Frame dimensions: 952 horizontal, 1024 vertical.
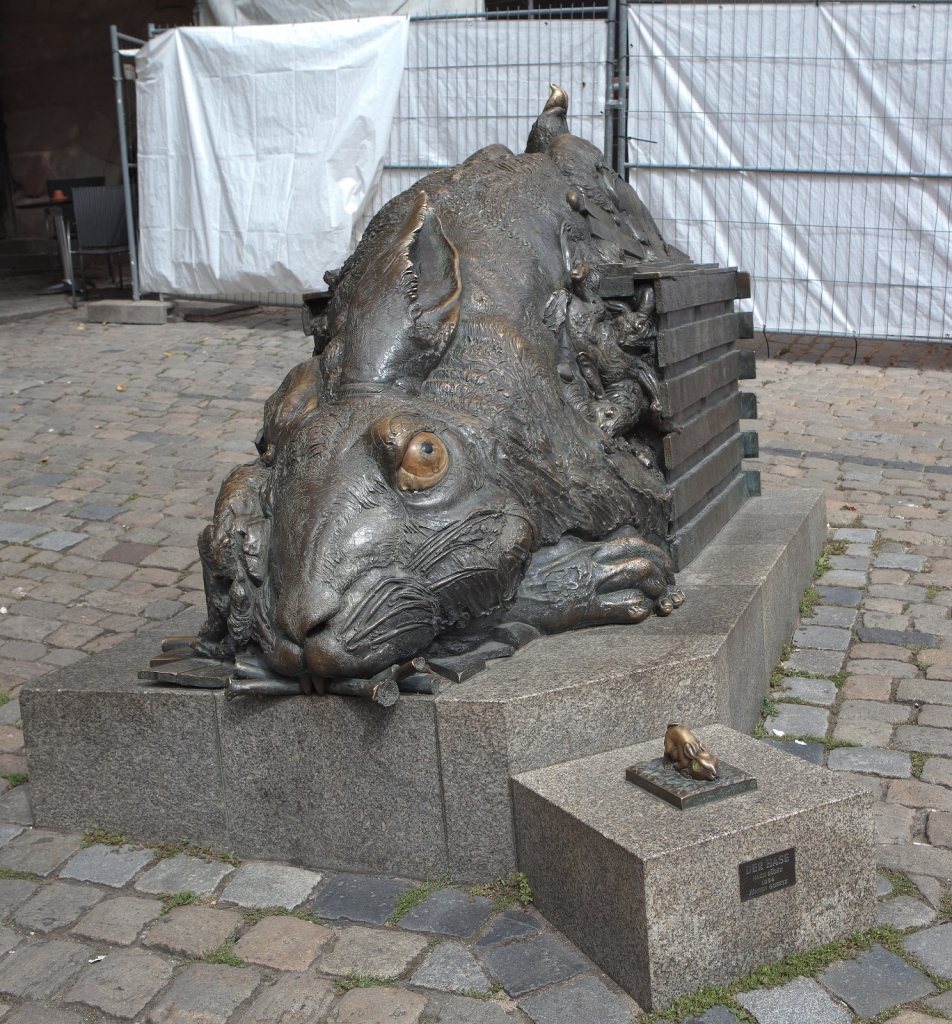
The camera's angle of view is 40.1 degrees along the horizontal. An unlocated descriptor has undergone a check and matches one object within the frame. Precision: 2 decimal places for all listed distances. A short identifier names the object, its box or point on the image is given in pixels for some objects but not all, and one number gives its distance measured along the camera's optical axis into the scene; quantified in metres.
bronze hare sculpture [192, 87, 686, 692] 3.55
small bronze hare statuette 3.28
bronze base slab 3.21
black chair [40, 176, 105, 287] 15.07
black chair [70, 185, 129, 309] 13.19
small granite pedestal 3.00
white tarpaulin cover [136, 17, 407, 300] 11.66
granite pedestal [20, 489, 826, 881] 3.50
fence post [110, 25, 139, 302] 12.37
